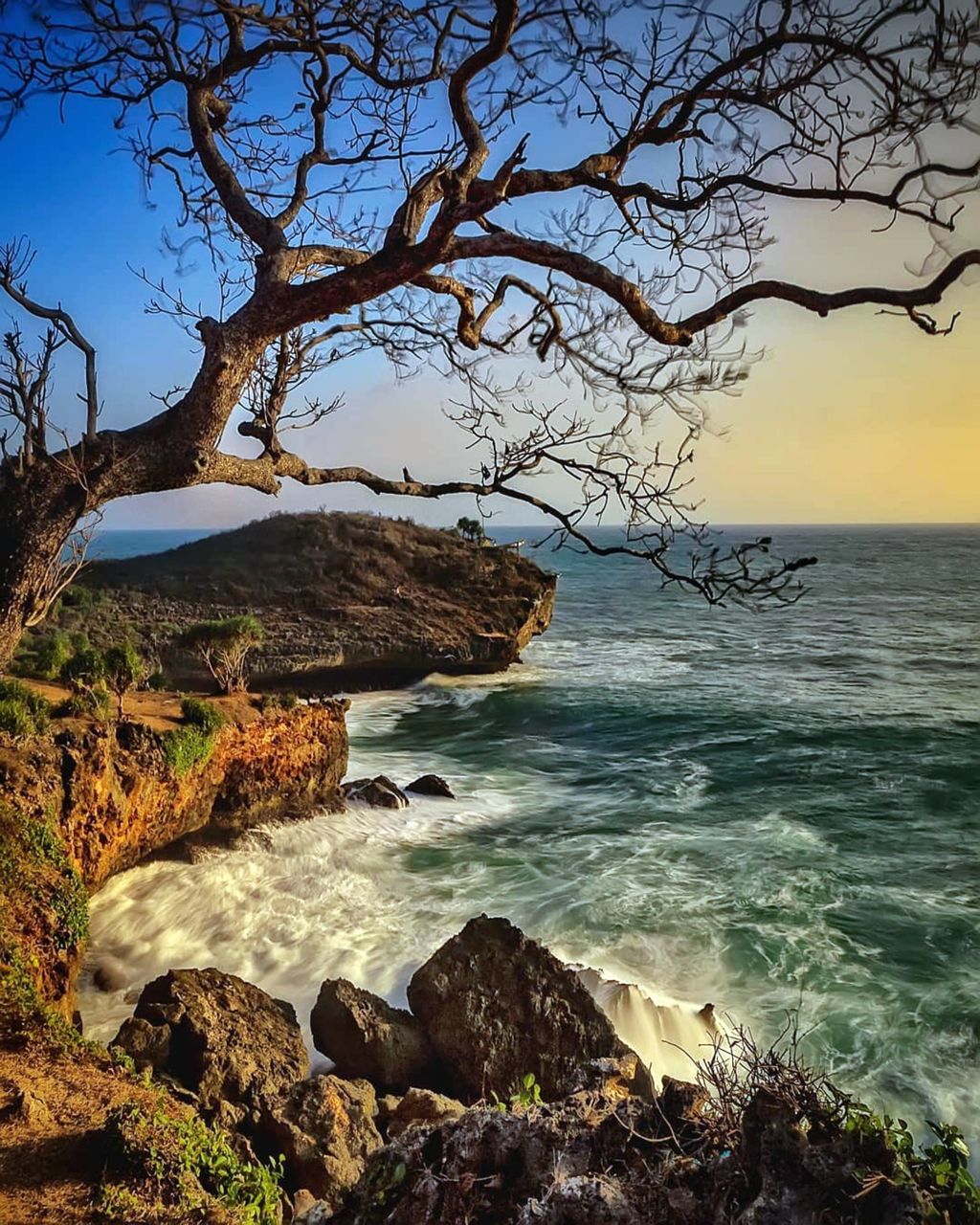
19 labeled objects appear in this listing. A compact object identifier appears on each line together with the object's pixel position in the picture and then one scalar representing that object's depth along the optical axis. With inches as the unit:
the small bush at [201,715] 601.6
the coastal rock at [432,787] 796.0
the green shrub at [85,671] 584.1
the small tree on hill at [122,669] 586.2
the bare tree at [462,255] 160.2
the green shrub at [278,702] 698.2
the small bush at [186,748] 556.4
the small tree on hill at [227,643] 739.4
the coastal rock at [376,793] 746.8
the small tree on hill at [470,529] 1553.5
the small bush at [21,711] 448.8
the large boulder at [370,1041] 352.5
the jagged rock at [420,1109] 300.0
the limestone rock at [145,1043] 312.5
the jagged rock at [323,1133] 263.7
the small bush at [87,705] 529.3
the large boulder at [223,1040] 311.6
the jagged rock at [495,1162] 121.5
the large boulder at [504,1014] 348.2
